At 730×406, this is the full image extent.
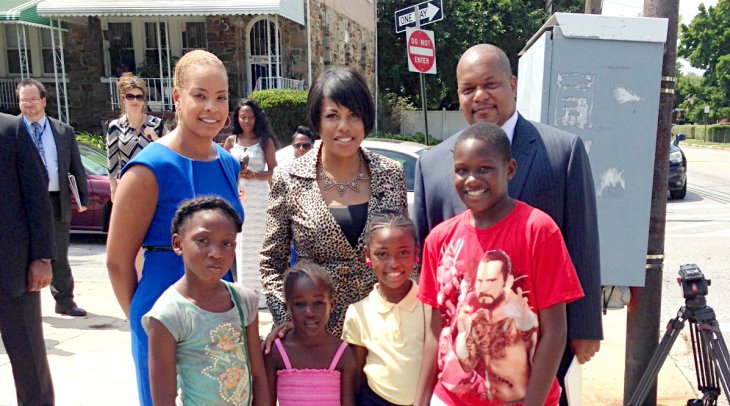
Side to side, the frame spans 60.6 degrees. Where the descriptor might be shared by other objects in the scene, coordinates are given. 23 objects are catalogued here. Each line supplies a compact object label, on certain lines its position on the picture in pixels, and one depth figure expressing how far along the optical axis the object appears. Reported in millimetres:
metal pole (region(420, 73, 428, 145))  8553
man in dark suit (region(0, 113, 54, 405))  3453
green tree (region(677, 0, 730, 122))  47750
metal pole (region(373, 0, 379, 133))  24420
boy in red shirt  1956
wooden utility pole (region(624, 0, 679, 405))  3400
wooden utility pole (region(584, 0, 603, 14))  5785
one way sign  8742
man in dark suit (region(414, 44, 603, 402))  2244
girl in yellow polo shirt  2393
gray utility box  3252
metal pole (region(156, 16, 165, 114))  16234
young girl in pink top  2488
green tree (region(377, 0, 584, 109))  26484
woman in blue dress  2318
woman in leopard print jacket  2568
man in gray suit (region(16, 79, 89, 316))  5926
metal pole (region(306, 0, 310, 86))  17344
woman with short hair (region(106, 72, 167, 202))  5688
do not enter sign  8961
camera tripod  3098
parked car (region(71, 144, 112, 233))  9133
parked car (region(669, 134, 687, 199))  13241
